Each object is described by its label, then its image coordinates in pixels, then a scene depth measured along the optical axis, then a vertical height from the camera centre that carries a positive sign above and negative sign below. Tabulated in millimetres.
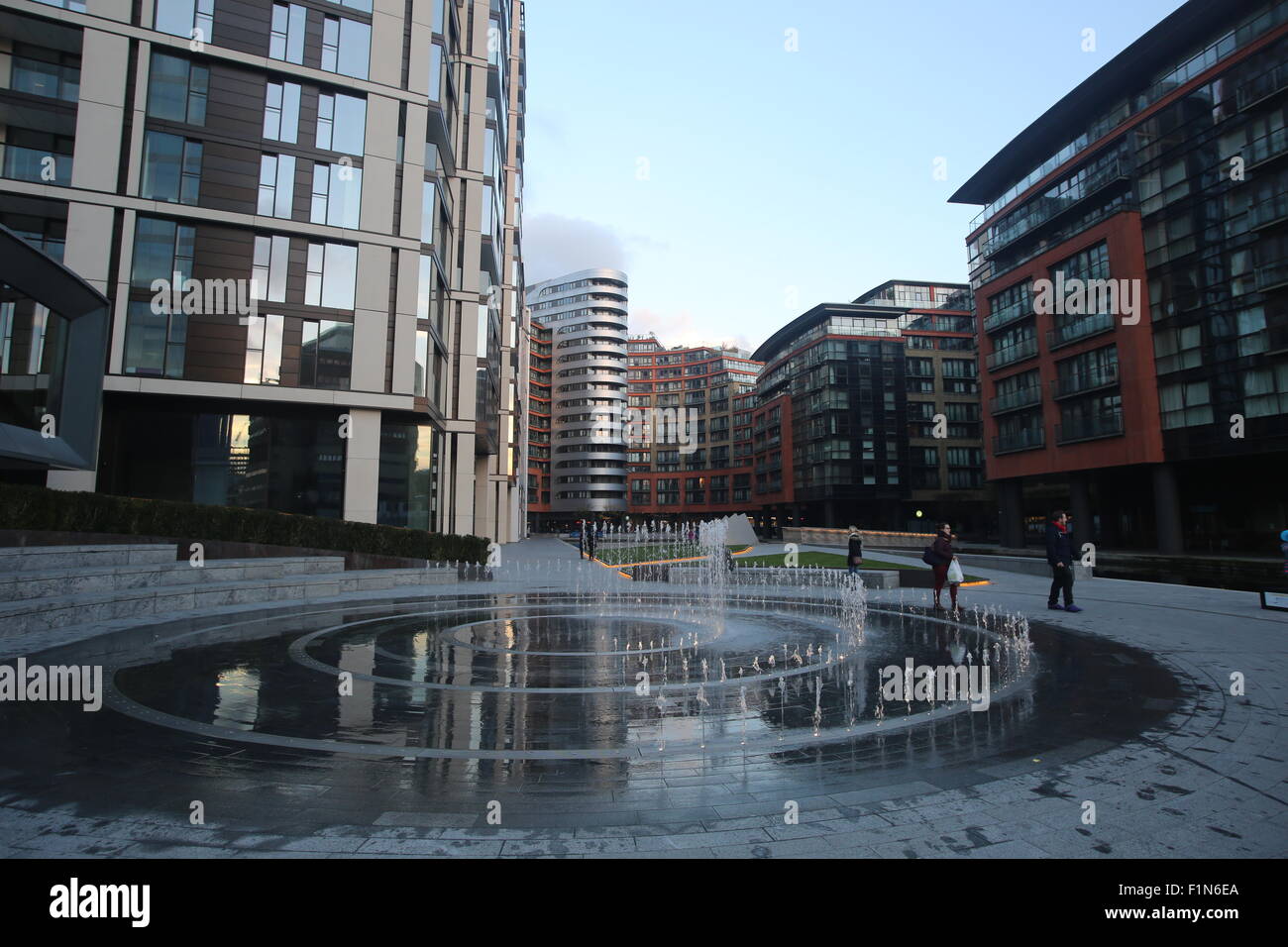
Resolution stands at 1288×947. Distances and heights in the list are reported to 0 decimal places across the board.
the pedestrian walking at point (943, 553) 13633 -525
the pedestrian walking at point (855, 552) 20312 -757
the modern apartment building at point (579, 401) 115312 +23166
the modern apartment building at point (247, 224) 22047 +11043
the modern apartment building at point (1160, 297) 30641 +12944
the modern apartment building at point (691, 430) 113000 +18310
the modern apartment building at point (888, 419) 72312 +12707
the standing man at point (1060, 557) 13922 -634
